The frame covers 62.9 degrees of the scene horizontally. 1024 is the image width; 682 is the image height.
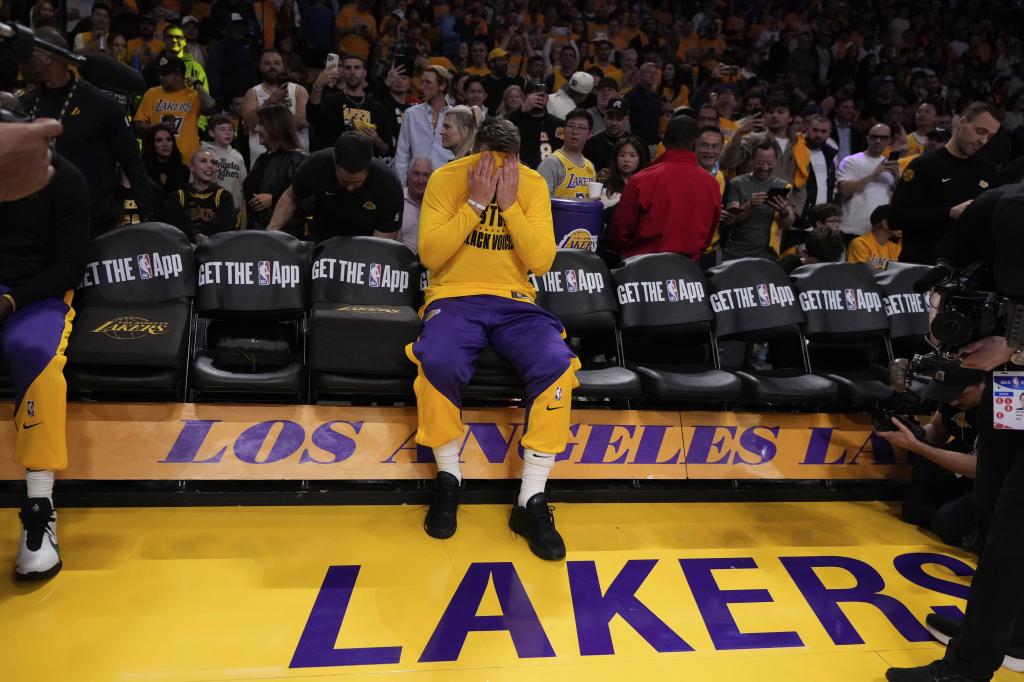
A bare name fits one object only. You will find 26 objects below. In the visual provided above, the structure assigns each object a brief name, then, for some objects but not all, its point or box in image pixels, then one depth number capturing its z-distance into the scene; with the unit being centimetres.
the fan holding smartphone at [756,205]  641
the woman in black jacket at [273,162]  593
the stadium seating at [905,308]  514
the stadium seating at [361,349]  394
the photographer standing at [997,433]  268
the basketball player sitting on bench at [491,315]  374
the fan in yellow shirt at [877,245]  672
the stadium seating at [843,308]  496
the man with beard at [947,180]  529
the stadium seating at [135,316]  370
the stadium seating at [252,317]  392
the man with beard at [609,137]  721
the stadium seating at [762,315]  463
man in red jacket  533
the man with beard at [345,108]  713
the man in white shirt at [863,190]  777
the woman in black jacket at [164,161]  680
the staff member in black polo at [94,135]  448
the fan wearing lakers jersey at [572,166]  612
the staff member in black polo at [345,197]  489
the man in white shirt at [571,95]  810
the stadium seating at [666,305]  469
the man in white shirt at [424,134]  693
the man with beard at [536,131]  755
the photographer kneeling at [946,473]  407
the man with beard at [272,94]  715
